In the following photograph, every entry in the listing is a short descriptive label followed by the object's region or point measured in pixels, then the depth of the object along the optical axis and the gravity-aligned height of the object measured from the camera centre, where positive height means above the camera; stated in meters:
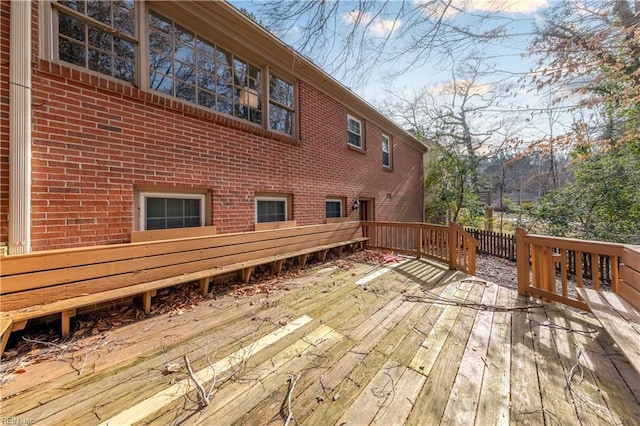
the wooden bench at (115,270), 2.32 -0.73
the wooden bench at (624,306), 1.82 -0.98
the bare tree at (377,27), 2.51 +2.19
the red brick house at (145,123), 2.62 +1.38
